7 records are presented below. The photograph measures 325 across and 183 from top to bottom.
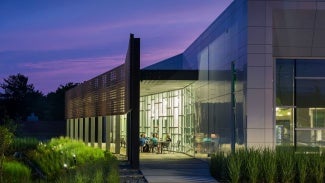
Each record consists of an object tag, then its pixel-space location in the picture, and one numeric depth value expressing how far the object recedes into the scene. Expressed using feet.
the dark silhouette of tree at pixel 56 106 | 294.78
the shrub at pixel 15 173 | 57.26
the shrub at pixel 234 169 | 57.98
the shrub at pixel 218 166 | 63.24
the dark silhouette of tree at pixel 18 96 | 292.81
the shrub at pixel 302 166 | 58.65
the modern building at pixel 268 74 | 74.38
